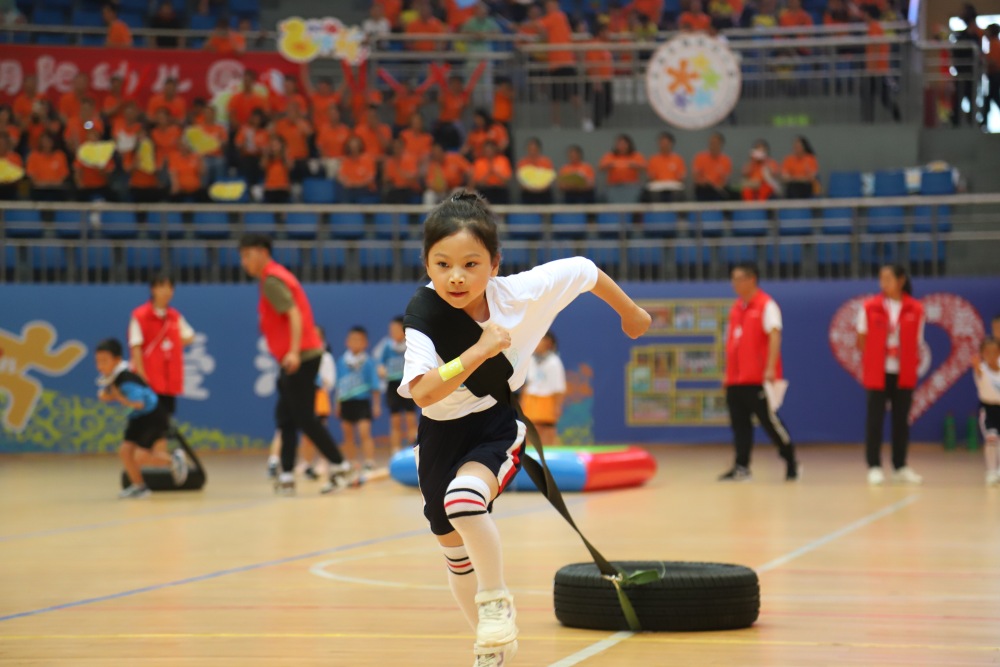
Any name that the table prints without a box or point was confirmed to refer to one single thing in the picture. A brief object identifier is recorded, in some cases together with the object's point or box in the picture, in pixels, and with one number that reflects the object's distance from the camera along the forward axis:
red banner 21.72
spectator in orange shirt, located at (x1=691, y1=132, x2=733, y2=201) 19.52
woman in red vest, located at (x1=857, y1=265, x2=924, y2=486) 13.15
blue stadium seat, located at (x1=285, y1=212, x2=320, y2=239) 18.75
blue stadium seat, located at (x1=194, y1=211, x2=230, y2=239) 18.82
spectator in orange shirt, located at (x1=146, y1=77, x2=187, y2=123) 20.81
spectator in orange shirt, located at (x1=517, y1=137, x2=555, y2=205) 19.64
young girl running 4.18
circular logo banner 19.62
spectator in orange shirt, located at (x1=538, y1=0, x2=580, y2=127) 22.05
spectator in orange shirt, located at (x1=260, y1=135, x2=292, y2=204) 19.45
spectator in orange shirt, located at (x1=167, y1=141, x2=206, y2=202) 19.34
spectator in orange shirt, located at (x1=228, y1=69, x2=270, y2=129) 21.00
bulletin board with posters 18.22
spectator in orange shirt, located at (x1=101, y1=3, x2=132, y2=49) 22.44
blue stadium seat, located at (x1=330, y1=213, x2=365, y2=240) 18.89
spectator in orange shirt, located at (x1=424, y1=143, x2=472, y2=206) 19.42
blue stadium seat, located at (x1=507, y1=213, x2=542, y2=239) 18.88
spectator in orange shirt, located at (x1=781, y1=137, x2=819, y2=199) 19.38
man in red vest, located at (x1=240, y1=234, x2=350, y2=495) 11.48
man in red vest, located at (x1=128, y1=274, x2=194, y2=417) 12.82
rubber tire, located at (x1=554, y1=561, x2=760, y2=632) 5.27
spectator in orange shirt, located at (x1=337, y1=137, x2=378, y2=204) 19.77
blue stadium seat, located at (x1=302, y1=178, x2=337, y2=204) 19.81
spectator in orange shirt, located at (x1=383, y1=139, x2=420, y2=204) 19.44
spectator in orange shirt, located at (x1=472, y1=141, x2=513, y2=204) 19.38
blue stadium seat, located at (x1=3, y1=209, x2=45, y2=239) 18.38
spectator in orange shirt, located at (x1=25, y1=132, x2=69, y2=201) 19.16
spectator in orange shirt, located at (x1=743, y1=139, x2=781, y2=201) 19.34
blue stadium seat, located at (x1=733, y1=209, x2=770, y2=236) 18.66
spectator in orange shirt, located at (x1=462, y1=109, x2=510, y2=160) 20.19
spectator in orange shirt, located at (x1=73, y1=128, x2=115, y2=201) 19.27
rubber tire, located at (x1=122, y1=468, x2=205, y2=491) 12.81
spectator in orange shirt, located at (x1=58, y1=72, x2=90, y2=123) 20.69
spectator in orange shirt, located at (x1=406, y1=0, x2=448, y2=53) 22.81
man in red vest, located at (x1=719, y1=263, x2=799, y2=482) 13.62
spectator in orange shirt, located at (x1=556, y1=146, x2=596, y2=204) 19.61
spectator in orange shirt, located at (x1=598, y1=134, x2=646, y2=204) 19.89
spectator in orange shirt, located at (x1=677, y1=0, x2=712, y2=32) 22.89
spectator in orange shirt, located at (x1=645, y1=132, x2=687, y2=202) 19.64
